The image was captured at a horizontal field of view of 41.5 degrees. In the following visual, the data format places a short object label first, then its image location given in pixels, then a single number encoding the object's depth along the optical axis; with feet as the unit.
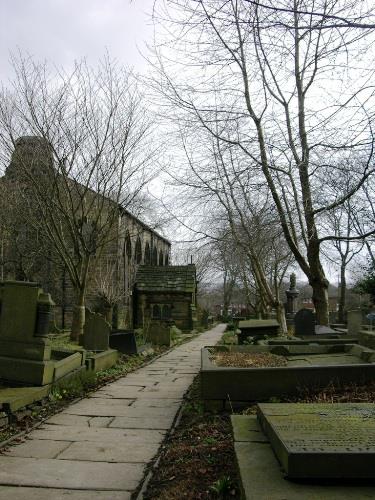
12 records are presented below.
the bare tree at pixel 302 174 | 31.61
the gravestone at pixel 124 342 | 48.57
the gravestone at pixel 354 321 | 48.67
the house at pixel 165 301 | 107.45
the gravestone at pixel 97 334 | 42.20
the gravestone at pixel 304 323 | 49.16
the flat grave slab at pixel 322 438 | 10.28
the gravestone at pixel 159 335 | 65.92
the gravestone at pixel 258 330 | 46.16
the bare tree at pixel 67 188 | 45.68
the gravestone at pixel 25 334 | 25.26
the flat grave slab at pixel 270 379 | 21.72
